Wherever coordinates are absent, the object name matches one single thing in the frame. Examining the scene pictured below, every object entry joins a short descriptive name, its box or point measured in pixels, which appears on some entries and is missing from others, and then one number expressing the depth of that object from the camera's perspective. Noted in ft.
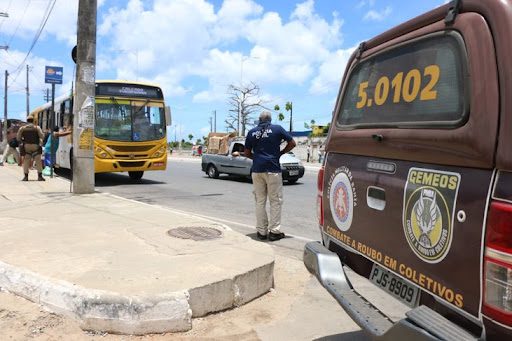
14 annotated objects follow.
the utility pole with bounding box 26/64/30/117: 186.68
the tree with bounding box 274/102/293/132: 231.91
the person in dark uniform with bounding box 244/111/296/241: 22.63
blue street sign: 46.06
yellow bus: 47.91
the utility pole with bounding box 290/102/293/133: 231.91
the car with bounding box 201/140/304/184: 53.52
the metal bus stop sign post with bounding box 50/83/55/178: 50.38
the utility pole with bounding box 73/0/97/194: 34.47
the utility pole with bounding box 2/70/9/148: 158.20
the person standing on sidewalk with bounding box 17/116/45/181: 46.01
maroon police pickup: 6.96
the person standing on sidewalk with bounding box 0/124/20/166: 70.08
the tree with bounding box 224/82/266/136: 198.59
